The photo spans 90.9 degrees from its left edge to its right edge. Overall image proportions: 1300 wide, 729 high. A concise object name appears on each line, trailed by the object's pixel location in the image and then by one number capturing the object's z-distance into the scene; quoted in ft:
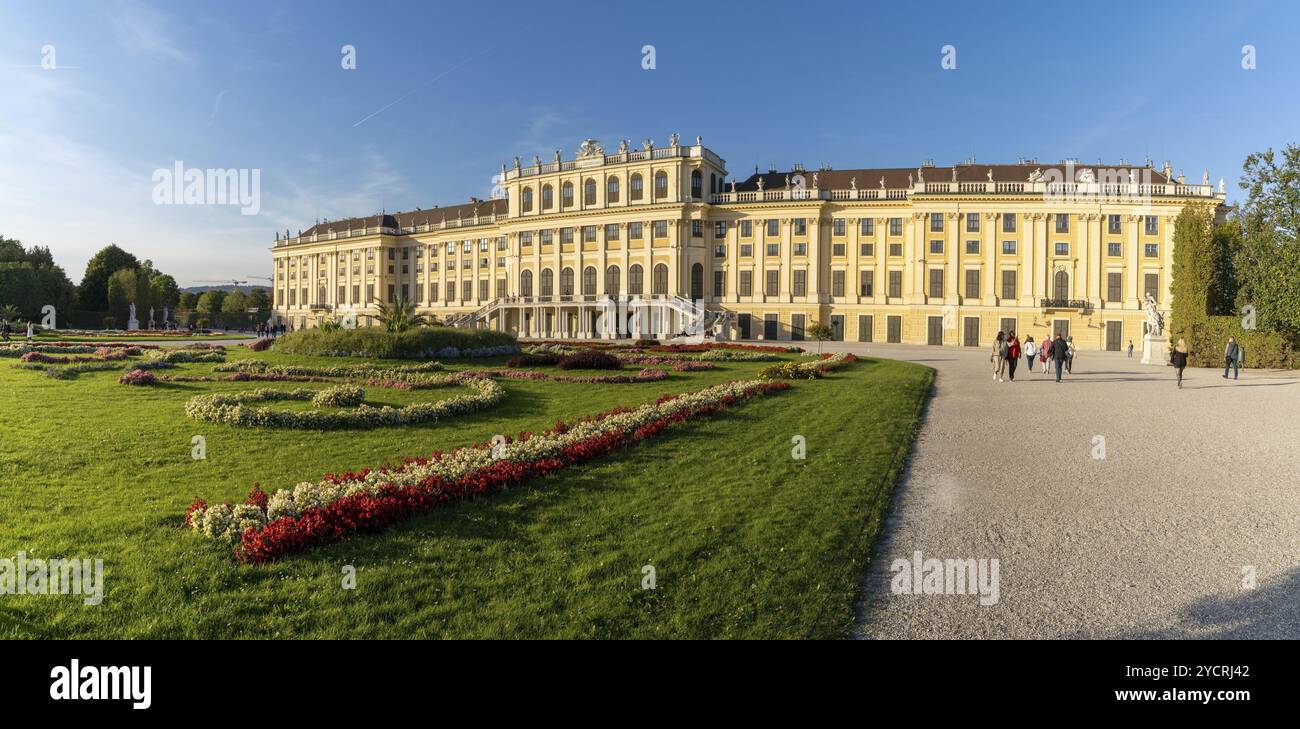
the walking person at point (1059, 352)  74.09
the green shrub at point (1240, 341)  102.63
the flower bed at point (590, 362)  82.84
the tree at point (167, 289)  335.40
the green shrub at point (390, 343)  90.12
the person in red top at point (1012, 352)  74.95
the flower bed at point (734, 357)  99.76
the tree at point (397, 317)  100.63
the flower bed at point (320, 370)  70.69
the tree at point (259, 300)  409.65
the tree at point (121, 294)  259.19
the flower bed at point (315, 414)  39.93
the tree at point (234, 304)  387.34
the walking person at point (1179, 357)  70.74
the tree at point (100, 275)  280.31
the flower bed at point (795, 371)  71.20
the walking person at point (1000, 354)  75.20
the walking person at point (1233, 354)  81.25
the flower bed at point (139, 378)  58.44
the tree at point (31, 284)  211.82
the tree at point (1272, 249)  102.12
